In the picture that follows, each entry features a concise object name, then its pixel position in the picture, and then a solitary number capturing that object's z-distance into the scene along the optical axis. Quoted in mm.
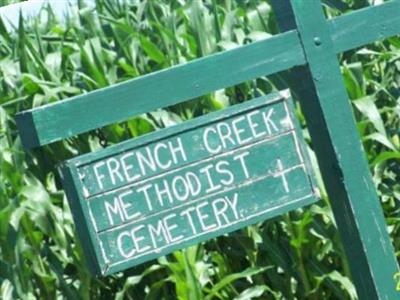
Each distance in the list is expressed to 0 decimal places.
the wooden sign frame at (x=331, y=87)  3962
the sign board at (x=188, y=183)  3747
